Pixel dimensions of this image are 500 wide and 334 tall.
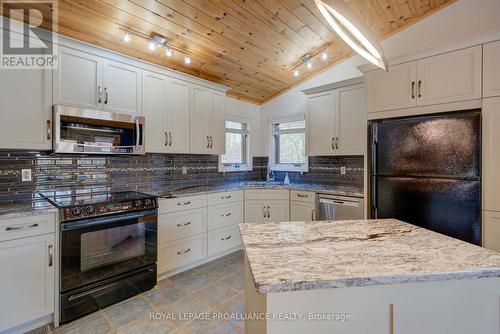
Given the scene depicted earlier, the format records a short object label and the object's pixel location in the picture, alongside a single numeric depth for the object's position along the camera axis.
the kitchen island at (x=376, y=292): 0.82
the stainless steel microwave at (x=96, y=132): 2.18
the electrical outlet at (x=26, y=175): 2.26
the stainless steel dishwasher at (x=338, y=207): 2.84
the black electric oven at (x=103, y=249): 1.97
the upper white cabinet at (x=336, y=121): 3.13
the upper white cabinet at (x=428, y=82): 2.10
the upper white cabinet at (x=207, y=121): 3.27
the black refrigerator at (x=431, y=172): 2.06
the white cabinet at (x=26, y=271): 1.75
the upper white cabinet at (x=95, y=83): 2.23
